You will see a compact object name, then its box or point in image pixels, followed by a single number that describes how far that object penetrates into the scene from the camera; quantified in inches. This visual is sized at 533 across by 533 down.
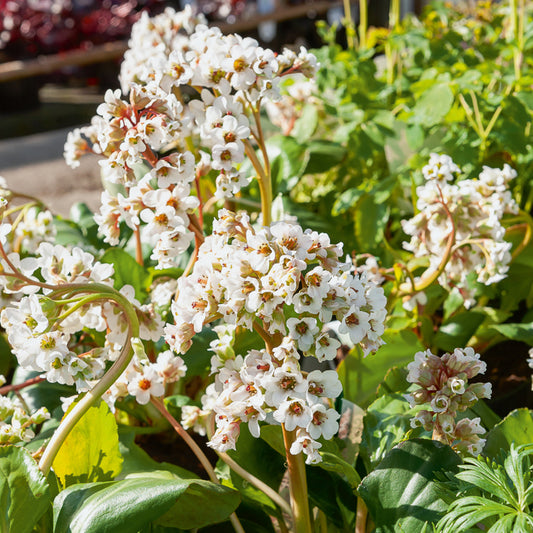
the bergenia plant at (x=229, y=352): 29.0
